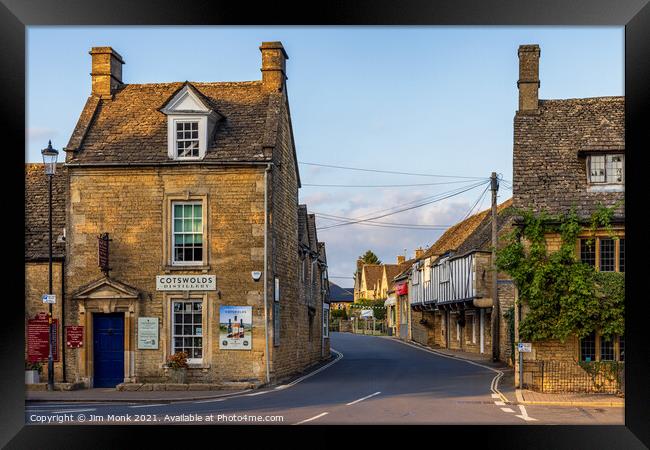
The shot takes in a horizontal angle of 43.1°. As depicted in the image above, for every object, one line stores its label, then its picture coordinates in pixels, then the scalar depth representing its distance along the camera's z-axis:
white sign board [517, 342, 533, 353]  19.69
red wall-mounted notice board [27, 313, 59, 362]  21.70
